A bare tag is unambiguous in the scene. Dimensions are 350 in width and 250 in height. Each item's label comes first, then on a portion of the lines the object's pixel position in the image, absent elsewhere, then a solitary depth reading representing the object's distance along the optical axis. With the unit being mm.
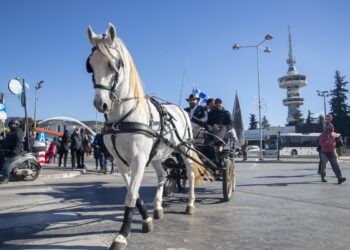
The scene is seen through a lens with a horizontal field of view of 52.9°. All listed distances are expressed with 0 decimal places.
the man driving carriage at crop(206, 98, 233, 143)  7770
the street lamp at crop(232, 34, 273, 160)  32081
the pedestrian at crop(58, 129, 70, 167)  18828
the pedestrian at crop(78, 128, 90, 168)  17522
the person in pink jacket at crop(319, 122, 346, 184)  11539
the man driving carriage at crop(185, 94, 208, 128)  8236
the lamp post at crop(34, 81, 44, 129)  34875
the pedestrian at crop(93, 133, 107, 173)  15969
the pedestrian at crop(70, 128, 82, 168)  17172
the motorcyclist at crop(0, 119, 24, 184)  11085
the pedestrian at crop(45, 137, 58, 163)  22859
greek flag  10234
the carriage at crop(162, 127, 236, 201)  7324
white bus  49238
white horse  4156
